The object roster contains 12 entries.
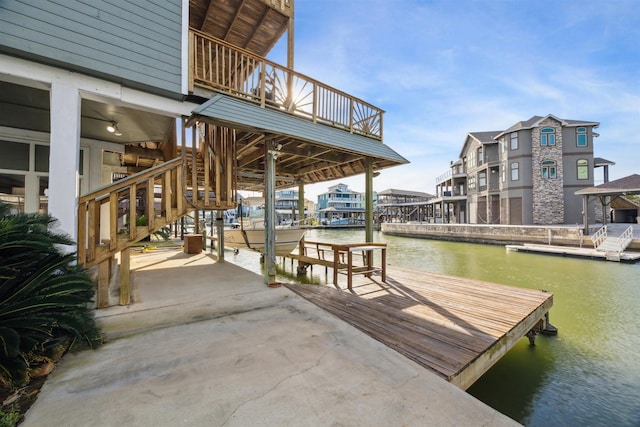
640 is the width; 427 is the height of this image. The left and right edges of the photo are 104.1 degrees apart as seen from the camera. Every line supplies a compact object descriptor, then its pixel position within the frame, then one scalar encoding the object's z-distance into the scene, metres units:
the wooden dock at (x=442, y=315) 2.77
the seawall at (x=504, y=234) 17.50
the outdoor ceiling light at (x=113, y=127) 4.91
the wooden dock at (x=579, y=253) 12.91
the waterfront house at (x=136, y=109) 3.33
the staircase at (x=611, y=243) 13.26
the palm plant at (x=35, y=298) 1.87
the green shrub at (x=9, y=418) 1.49
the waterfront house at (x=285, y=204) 52.56
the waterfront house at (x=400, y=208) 45.75
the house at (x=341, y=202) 59.22
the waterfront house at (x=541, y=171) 22.59
